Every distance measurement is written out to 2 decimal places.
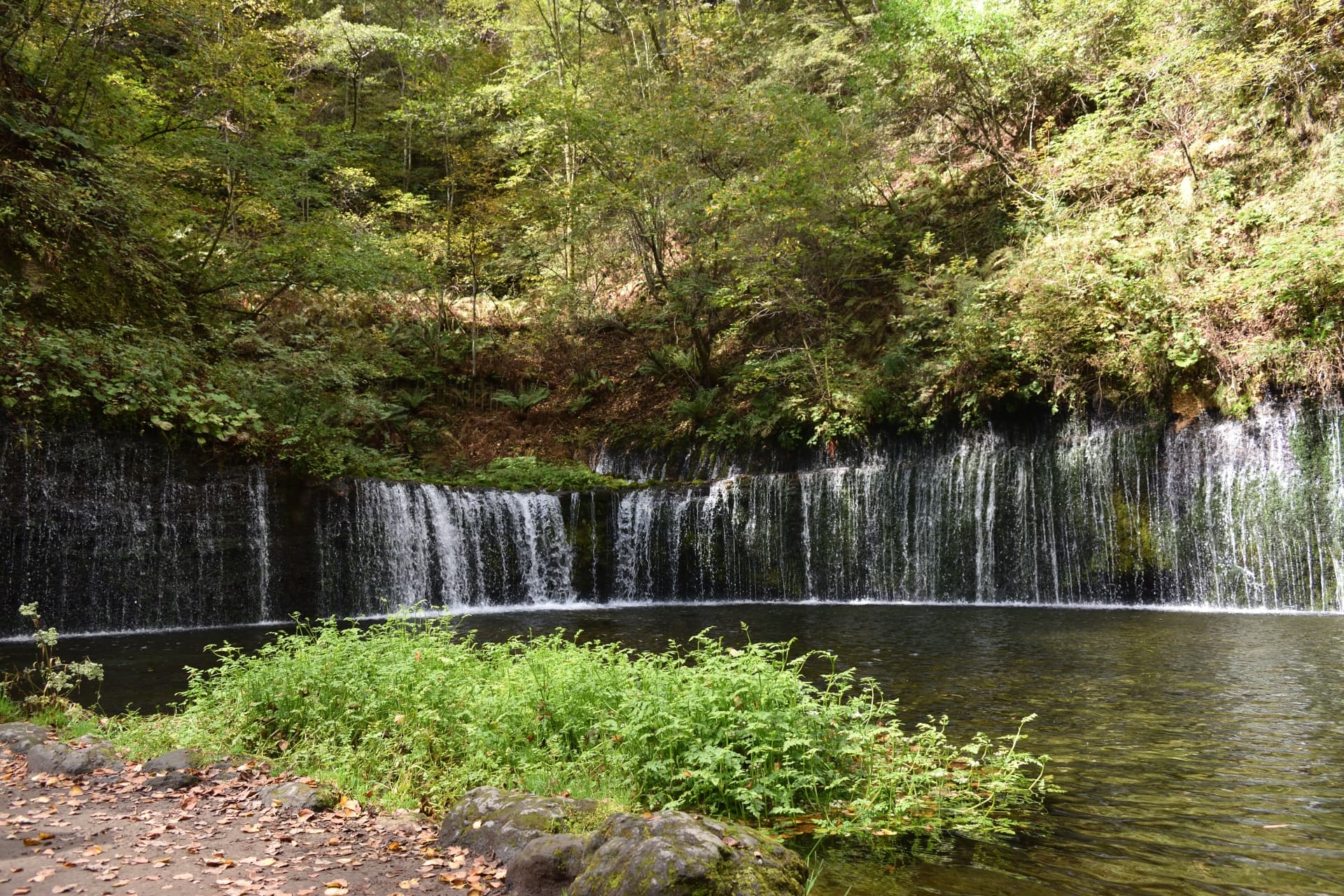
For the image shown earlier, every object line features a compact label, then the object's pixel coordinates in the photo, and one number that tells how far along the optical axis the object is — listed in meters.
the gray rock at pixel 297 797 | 4.25
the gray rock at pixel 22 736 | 5.10
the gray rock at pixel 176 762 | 4.70
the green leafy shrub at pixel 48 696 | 5.92
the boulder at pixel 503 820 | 3.65
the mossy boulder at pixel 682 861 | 2.92
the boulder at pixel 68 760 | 4.74
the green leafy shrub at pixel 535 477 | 16.89
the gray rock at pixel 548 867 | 3.33
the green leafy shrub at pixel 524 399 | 21.70
